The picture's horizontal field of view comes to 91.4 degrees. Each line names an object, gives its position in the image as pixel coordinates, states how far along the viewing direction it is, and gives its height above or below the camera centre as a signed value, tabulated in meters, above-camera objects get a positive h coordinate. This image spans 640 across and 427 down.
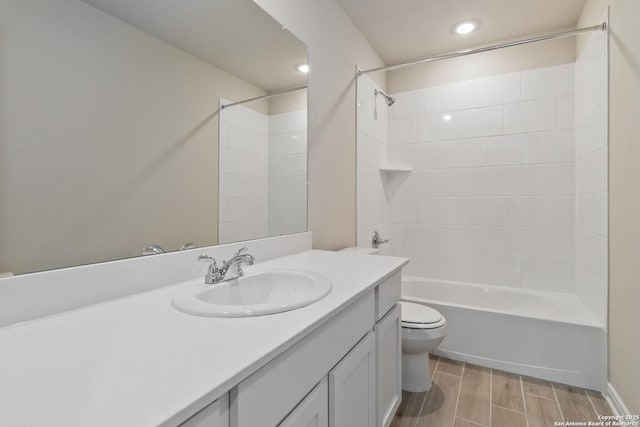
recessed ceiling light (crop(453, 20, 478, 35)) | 2.30 +1.41
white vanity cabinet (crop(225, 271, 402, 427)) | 0.61 -0.43
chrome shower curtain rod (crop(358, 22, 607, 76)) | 1.76 +1.08
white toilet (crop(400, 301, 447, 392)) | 1.74 -0.72
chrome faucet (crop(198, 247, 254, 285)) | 1.07 -0.20
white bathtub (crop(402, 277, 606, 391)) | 1.81 -0.78
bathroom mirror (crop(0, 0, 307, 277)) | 0.75 +0.25
